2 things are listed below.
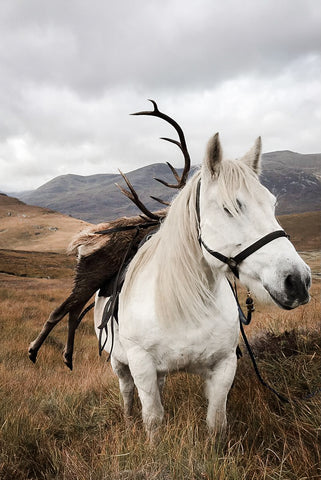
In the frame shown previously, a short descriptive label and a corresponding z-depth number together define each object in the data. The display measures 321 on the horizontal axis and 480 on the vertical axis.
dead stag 2.93
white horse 1.76
